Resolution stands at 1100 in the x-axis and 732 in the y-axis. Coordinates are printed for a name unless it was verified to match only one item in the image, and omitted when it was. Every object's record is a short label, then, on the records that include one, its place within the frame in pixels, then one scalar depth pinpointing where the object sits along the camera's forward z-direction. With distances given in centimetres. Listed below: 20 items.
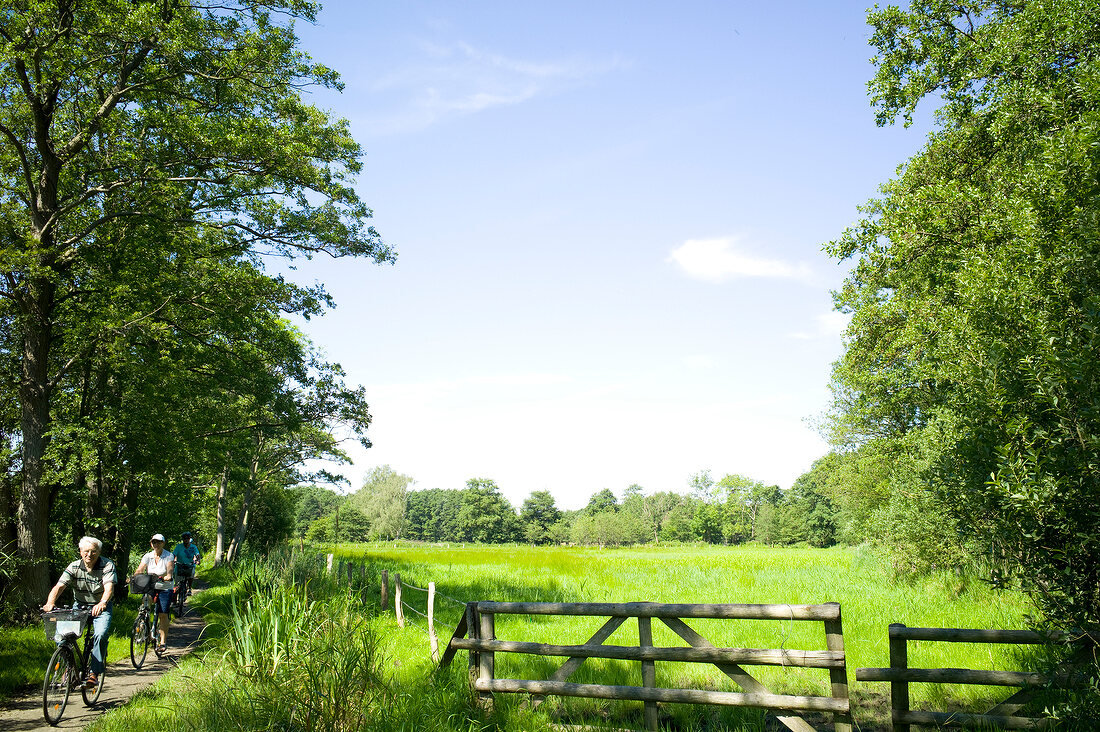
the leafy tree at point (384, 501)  10031
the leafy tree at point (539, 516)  12124
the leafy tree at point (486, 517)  11862
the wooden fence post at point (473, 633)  742
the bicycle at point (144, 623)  1059
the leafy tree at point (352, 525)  9456
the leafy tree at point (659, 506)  15196
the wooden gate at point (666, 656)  569
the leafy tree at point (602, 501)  16812
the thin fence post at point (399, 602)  1229
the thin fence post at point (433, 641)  934
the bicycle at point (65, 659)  780
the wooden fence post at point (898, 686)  577
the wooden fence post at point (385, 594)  1481
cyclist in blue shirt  1454
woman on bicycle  1091
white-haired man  833
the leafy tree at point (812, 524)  9794
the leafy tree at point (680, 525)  12442
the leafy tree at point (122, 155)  1295
